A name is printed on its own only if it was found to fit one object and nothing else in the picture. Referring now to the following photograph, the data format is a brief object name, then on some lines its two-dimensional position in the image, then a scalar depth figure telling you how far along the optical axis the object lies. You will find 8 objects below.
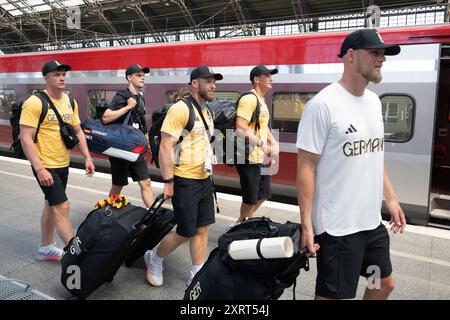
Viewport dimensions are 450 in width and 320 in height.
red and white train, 5.22
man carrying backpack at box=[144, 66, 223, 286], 3.08
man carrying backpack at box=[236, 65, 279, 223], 4.05
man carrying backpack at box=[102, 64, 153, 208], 4.55
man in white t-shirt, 2.08
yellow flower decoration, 3.07
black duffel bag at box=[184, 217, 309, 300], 2.06
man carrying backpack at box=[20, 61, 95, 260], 3.32
